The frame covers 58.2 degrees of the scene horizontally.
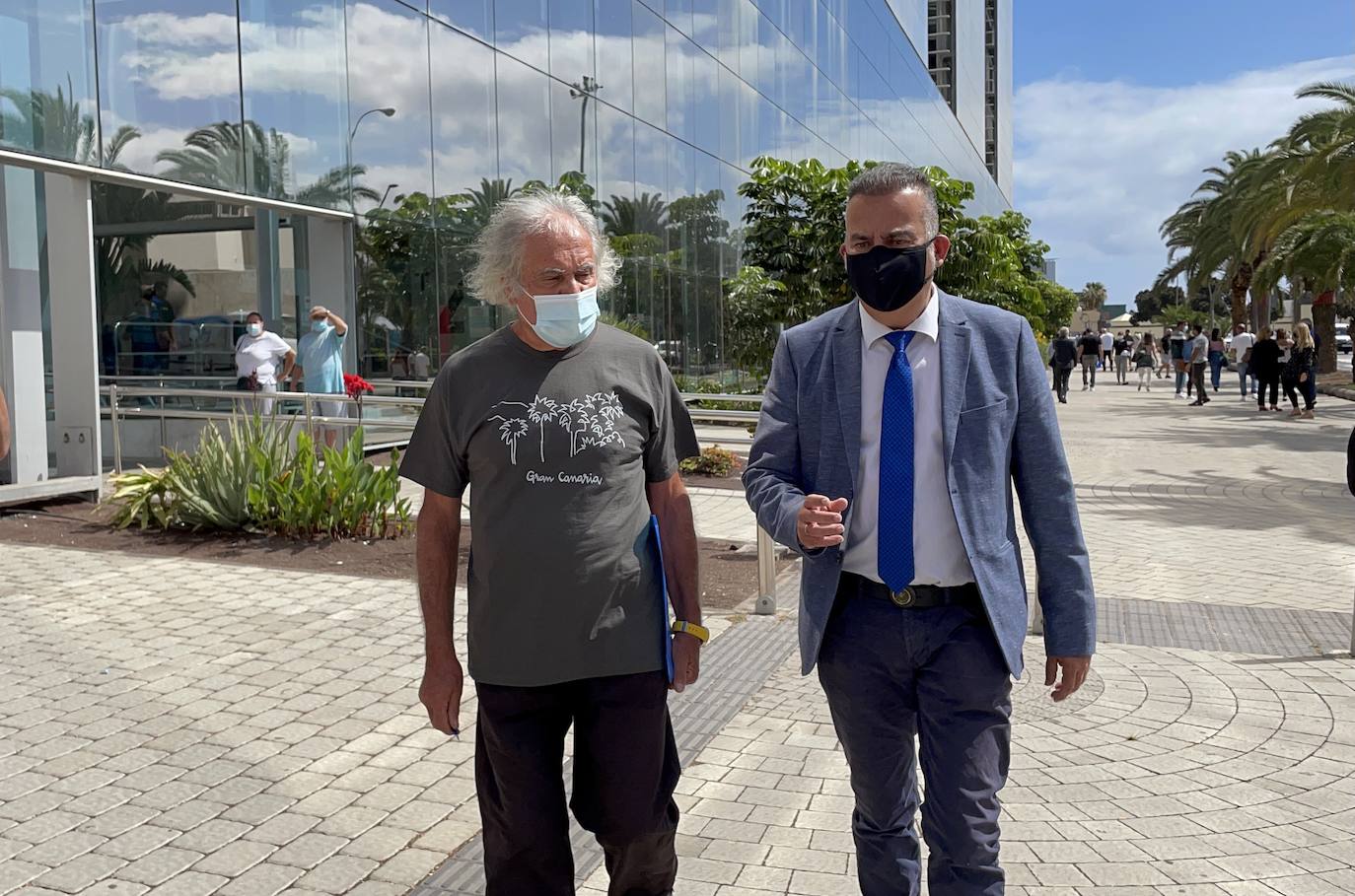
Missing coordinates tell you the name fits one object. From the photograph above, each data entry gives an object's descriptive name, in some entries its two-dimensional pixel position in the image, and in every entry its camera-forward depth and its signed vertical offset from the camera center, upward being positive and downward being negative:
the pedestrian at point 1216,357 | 33.25 +0.38
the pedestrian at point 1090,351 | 37.38 +0.64
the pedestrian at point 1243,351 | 29.12 +0.47
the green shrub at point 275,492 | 9.12 -0.85
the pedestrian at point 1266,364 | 23.86 +0.13
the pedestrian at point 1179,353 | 33.25 +0.52
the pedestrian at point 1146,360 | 38.28 +0.36
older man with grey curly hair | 2.73 -0.43
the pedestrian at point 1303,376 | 22.38 -0.11
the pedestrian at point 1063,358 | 29.28 +0.34
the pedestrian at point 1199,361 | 27.38 +0.23
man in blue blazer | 2.69 -0.37
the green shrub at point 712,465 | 14.13 -1.05
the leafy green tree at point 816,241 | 14.39 +1.62
